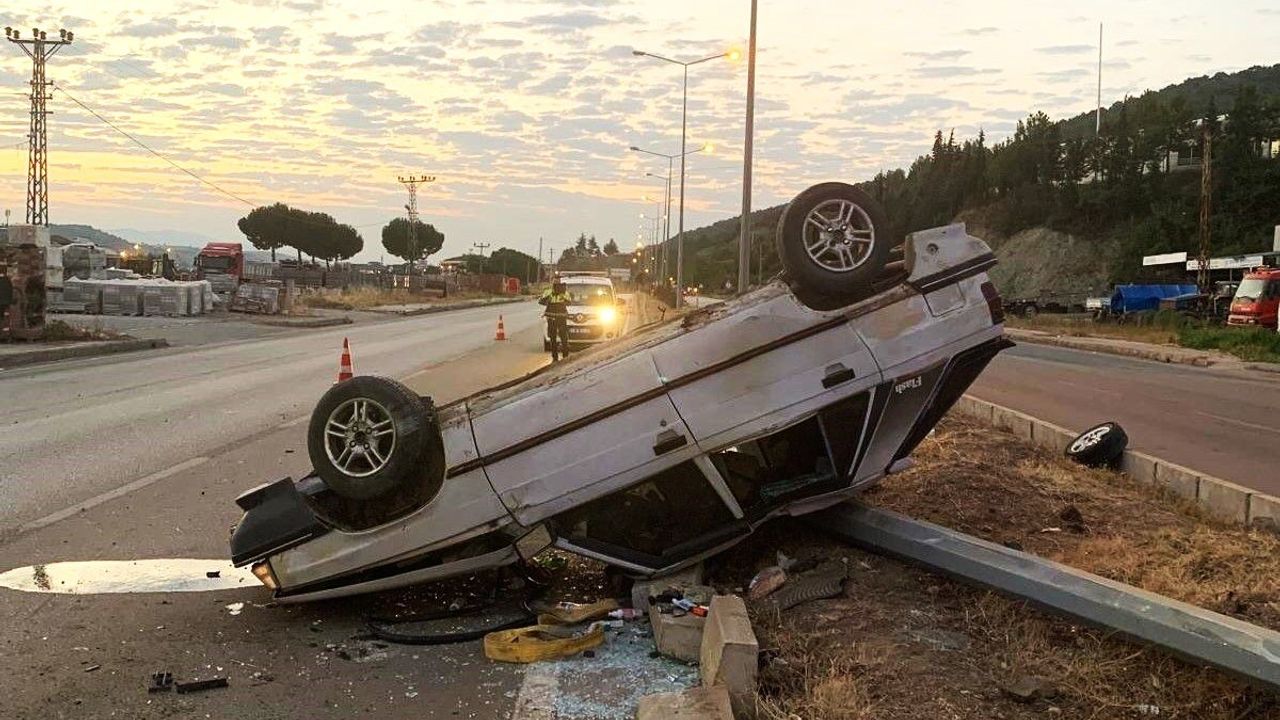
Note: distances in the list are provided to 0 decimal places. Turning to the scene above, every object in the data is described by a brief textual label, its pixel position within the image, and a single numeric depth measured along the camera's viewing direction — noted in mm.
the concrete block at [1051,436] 8875
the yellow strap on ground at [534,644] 4430
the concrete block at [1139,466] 7660
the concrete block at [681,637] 4367
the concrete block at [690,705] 3480
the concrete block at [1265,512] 6086
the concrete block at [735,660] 3727
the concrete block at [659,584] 4930
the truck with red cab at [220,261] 49375
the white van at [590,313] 24312
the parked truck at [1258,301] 31781
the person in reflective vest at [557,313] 19797
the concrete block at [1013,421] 9648
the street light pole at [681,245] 47312
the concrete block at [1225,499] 6355
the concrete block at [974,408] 10852
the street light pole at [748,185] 23469
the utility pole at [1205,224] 43781
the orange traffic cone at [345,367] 13473
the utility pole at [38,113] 50781
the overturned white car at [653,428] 4805
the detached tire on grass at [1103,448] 8125
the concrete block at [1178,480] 6945
